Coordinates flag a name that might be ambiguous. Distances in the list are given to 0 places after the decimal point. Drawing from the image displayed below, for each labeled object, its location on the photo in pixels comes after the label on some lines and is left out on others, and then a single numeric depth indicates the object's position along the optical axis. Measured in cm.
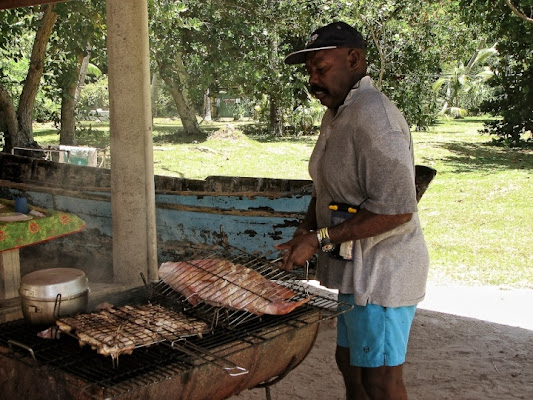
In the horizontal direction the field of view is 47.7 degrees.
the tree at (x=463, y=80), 3459
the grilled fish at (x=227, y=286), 311
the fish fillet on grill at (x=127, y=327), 267
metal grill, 254
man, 280
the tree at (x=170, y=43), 1359
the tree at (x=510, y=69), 1789
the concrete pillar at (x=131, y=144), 622
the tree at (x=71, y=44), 1170
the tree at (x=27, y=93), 1153
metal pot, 303
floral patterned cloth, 521
